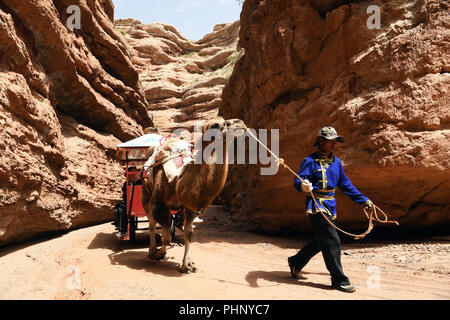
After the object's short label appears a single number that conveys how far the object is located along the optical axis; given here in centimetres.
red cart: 611
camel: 396
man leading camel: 351
